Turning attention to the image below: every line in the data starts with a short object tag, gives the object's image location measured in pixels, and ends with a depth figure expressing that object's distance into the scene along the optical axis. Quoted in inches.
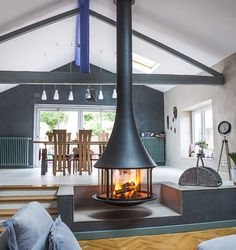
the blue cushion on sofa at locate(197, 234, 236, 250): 69.1
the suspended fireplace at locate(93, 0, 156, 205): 142.5
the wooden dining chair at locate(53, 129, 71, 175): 223.1
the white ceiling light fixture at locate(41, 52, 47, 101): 269.3
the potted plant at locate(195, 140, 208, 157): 246.5
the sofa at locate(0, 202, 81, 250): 57.4
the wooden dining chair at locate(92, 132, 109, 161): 290.0
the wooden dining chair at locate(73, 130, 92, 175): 229.9
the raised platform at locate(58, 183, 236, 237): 137.8
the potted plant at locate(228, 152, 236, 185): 178.7
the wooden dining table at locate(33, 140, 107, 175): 232.7
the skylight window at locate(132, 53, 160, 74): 296.5
